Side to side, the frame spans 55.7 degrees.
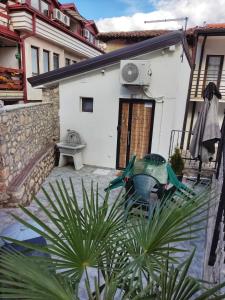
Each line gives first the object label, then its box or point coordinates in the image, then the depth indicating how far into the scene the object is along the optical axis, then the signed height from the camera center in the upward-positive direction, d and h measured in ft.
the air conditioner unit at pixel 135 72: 18.40 +2.85
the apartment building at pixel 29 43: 26.99 +8.43
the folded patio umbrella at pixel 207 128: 15.83 -1.41
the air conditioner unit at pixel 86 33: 50.92 +16.73
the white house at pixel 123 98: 18.84 +0.63
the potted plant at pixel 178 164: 18.51 -4.84
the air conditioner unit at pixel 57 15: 36.43 +14.68
